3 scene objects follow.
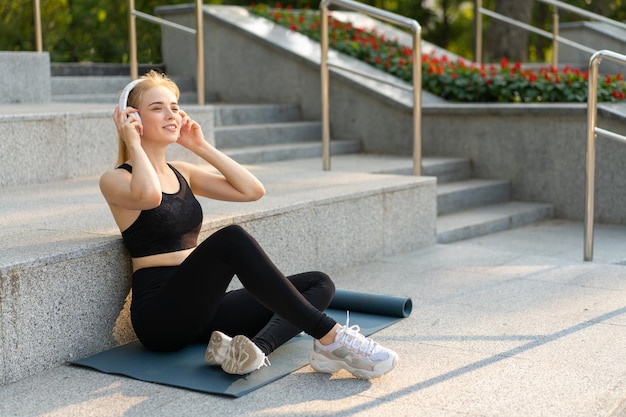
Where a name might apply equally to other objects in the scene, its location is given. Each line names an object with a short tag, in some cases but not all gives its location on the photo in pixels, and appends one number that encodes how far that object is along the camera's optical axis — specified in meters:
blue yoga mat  3.38
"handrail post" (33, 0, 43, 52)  7.84
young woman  3.42
